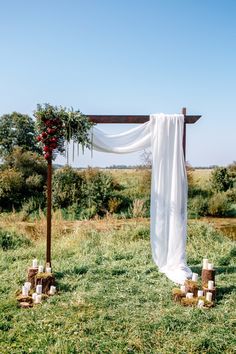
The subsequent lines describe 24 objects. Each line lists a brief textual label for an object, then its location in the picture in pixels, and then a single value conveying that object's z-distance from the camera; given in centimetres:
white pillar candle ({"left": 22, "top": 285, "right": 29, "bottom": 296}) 444
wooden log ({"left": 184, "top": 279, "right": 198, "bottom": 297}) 455
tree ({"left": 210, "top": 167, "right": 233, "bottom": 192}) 1659
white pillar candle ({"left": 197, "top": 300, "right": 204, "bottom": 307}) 427
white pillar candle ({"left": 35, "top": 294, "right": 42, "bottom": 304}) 435
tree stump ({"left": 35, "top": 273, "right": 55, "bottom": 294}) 472
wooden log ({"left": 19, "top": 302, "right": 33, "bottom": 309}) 426
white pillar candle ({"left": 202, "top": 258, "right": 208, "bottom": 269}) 486
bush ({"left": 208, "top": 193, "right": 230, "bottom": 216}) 1376
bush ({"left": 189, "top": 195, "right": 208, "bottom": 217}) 1370
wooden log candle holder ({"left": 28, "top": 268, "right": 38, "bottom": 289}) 482
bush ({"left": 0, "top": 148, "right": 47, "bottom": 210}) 1398
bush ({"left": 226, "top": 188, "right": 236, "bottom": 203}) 1558
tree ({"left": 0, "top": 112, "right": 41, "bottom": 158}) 1650
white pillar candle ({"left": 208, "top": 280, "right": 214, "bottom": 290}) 451
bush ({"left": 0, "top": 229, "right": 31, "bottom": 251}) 777
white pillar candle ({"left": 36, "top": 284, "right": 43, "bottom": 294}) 446
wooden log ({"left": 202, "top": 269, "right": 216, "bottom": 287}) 477
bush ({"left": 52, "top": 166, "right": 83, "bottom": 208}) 1355
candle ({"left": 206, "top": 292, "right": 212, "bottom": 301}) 436
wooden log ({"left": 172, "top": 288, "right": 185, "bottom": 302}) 447
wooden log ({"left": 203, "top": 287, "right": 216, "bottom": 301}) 447
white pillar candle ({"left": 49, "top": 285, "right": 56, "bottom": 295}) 461
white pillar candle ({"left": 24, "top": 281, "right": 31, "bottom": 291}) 450
